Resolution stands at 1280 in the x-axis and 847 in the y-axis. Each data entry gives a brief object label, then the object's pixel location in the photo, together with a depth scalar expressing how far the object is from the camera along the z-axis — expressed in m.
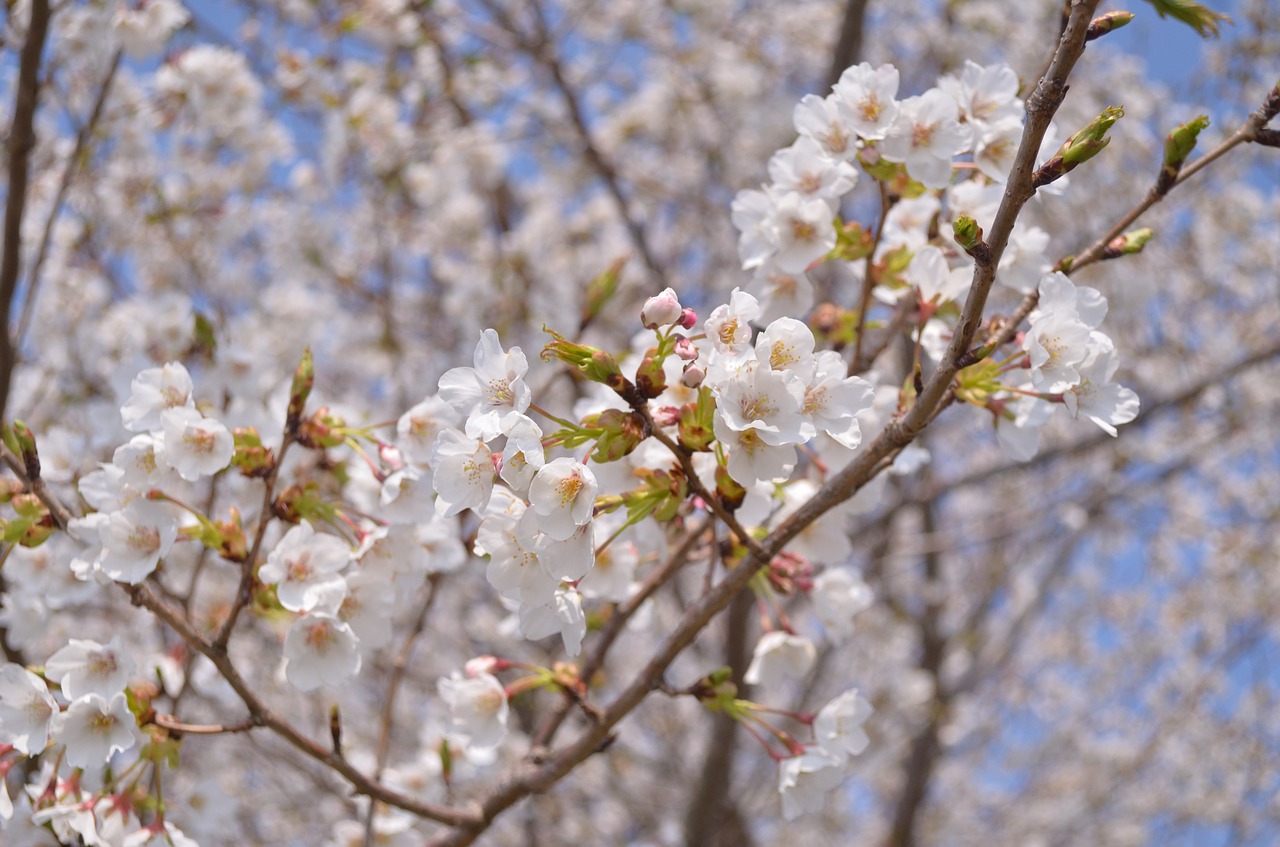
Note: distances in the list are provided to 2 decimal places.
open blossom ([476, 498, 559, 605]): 1.01
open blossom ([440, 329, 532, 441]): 1.00
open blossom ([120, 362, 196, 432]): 1.07
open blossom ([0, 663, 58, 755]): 1.03
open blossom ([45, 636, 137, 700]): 1.04
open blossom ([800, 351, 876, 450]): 1.01
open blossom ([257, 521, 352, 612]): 1.05
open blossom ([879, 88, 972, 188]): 1.06
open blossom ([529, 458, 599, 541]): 0.98
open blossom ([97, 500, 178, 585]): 1.04
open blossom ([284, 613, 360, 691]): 1.06
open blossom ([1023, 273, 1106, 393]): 1.02
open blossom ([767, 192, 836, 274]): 1.08
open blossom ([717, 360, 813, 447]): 0.98
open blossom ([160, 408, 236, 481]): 1.04
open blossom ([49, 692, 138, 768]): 1.03
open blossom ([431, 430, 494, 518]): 1.00
